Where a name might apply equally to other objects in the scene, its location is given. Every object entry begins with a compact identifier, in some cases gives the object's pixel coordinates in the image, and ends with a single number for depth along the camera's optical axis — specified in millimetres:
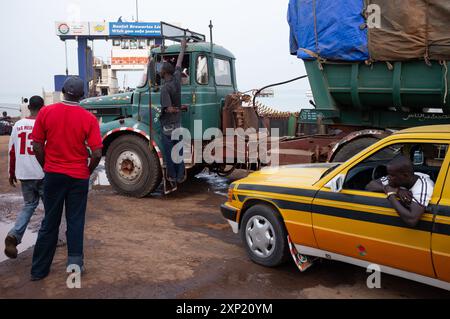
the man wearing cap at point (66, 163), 3934
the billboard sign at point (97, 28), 32656
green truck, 5586
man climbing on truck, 7020
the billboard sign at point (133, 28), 33125
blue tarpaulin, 5676
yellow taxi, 3152
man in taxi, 3131
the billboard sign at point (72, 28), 32219
